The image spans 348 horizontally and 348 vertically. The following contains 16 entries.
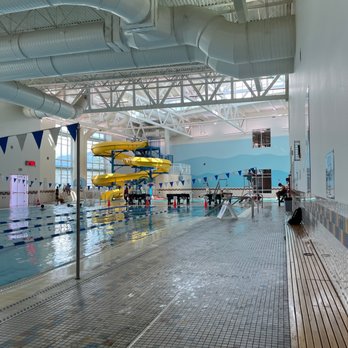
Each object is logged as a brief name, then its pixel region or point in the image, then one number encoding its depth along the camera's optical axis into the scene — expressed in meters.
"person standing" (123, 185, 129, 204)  19.97
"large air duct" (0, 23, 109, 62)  7.74
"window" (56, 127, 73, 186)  25.58
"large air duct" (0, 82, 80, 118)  11.57
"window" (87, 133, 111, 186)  28.95
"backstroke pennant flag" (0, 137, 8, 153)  6.61
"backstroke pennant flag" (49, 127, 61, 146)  5.40
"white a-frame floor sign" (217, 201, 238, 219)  10.96
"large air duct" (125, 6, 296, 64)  7.03
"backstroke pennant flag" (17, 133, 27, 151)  6.80
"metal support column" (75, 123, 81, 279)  4.17
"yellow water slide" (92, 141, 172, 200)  20.48
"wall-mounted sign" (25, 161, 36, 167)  20.92
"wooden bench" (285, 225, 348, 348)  2.11
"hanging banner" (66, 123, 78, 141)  4.61
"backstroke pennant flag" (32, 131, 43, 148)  6.25
